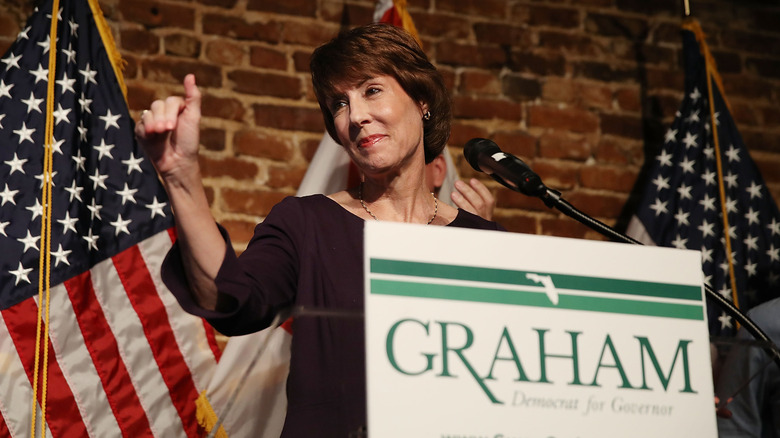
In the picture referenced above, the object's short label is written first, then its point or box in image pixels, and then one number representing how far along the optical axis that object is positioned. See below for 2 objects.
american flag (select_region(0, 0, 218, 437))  5.30
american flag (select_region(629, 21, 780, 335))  5.76
